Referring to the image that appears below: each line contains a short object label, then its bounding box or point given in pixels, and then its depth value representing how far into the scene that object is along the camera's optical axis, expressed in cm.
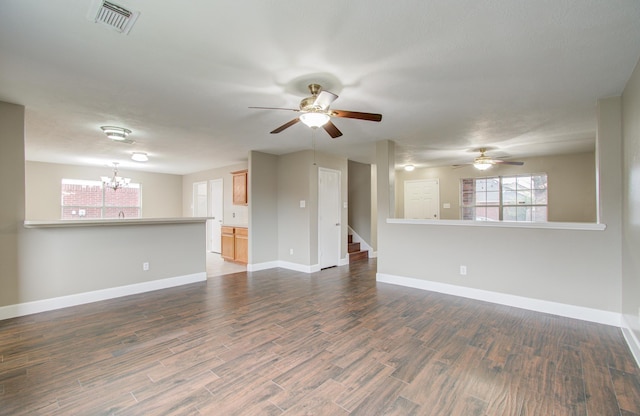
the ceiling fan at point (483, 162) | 558
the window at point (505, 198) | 653
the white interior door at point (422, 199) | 810
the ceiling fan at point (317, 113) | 260
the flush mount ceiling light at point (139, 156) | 569
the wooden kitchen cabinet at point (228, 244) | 680
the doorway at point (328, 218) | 594
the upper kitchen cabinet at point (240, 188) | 639
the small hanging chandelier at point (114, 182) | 686
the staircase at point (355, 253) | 684
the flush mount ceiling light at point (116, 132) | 406
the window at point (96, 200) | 732
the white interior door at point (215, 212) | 787
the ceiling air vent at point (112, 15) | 166
